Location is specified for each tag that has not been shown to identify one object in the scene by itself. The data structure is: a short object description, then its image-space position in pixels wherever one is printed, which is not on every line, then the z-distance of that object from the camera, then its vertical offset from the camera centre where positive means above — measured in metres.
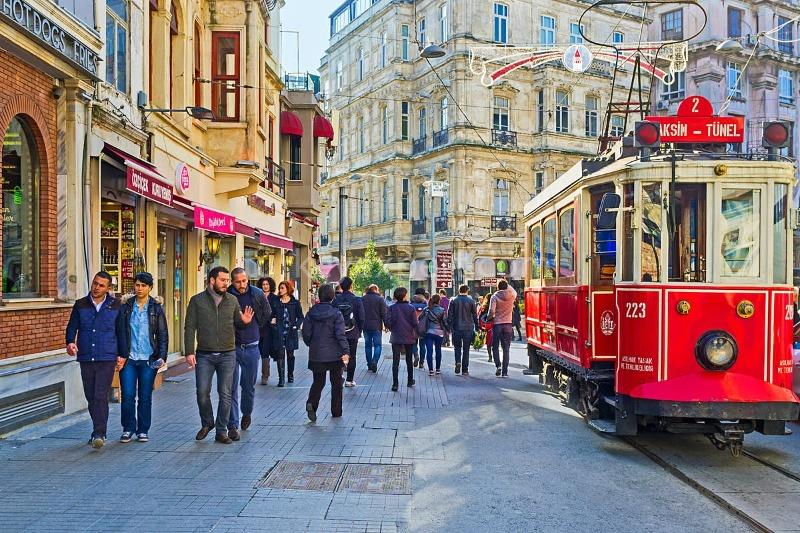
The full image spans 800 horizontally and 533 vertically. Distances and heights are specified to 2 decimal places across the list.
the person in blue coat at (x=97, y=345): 8.27 -0.74
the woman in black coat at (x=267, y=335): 13.71 -1.04
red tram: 8.02 -0.17
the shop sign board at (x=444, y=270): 28.19 +0.06
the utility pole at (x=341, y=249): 37.62 +1.04
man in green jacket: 8.58 -0.71
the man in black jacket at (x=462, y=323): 16.31 -1.02
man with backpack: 12.55 -0.69
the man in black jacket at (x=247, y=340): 9.23 -0.77
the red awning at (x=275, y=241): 22.92 +0.92
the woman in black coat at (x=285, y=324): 13.74 -0.89
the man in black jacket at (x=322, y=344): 10.02 -0.88
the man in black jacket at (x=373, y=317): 15.38 -0.85
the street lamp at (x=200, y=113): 14.91 +2.88
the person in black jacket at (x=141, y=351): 8.52 -0.82
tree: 40.75 -0.15
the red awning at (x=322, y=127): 29.25 +5.13
